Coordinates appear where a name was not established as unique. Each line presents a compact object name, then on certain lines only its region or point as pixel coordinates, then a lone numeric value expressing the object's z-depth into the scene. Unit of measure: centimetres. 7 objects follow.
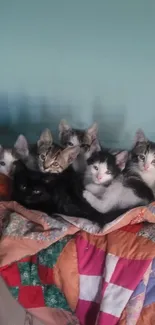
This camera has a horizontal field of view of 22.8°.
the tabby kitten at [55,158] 131
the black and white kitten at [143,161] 130
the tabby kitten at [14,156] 143
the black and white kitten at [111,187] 122
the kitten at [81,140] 141
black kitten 124
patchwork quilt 104
